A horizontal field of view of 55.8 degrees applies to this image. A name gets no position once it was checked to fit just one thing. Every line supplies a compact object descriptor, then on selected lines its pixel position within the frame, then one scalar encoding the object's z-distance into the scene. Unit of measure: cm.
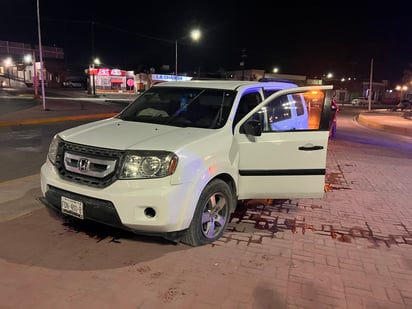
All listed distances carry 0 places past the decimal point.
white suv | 378
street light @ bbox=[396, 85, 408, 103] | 7090
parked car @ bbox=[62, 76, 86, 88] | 6781
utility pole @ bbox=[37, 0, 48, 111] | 2096
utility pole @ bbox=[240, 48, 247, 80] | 3650
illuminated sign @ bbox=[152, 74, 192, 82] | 5375
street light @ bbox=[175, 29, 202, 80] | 2872
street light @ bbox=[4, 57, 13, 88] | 6576
